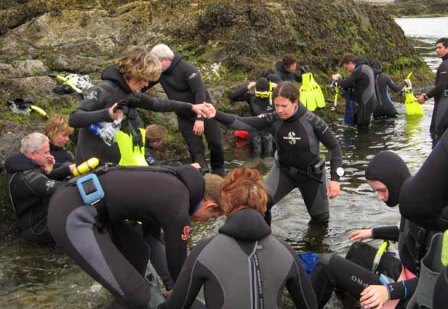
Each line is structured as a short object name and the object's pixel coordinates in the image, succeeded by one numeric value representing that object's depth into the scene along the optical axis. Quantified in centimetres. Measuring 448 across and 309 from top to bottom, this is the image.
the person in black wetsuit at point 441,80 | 1022
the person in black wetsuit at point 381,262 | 379
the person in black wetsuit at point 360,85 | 1239
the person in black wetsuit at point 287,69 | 1127
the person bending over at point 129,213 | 388
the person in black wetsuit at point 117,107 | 506
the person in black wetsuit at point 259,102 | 1026
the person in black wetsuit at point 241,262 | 336
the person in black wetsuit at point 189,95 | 764
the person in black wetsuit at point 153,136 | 698
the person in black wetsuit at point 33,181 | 564
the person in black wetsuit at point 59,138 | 617
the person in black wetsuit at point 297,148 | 610
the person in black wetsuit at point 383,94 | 1334
